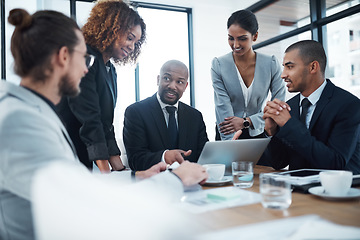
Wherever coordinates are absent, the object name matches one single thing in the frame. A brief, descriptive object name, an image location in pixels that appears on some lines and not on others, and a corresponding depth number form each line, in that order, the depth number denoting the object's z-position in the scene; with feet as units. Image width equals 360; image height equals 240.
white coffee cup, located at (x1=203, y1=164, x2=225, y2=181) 4.52
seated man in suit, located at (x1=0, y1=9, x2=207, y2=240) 2.60
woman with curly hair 5.48
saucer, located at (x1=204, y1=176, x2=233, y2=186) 4.49
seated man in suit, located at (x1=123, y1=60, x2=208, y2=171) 7.21
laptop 4.90
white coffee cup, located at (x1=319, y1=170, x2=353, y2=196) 3.44
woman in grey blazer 8.41
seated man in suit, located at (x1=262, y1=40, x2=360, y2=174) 5.35
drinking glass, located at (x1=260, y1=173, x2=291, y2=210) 3.18
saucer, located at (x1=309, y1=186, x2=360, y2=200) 3.35
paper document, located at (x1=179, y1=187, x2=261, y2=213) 3.25
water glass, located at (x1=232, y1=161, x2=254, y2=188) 4.27
